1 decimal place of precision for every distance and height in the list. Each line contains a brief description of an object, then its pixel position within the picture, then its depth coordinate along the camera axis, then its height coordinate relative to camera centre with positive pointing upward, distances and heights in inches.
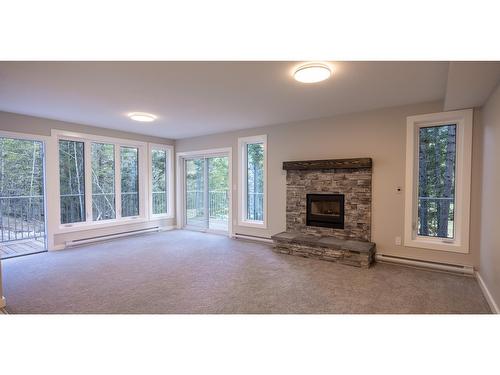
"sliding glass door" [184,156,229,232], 235.1 -13.5
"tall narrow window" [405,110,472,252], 132.2 -2.8
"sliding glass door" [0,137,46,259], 169.5 -10.9
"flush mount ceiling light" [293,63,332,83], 94.2 +40.8
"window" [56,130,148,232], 190.9 -0.4
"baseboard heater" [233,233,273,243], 202.1 -48.4
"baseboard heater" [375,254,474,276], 129.5 -46.6
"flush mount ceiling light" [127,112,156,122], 165.2 +42.1
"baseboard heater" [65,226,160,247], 190.4 -47.4
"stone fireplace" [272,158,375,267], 151.9 -21.5
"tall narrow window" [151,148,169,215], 249.6 -1.6
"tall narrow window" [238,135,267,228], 210.1 -1.5
